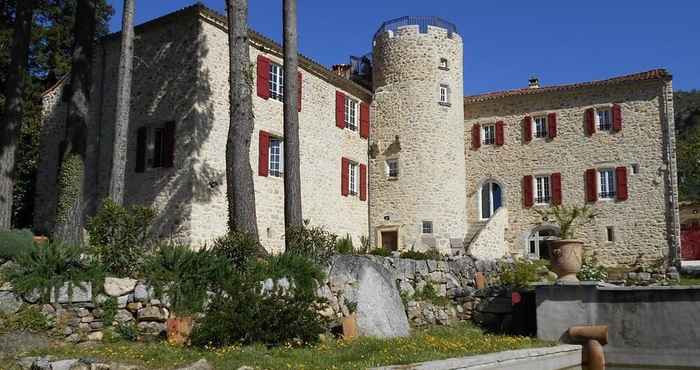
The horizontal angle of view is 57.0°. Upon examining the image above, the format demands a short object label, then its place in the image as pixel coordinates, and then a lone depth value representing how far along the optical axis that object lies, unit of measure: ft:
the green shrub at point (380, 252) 48.13
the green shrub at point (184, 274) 29.58
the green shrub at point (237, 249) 32.83
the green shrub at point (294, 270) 32.63
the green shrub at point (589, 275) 49.65
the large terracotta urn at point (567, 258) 38.68
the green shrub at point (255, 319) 27.61
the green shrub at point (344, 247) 44.96
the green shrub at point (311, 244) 36.27
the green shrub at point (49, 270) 26.94
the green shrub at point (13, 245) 31.32
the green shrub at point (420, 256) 47.37
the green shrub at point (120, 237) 30.22
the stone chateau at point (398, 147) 55.26
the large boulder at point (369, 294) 34.30
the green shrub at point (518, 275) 45.37
